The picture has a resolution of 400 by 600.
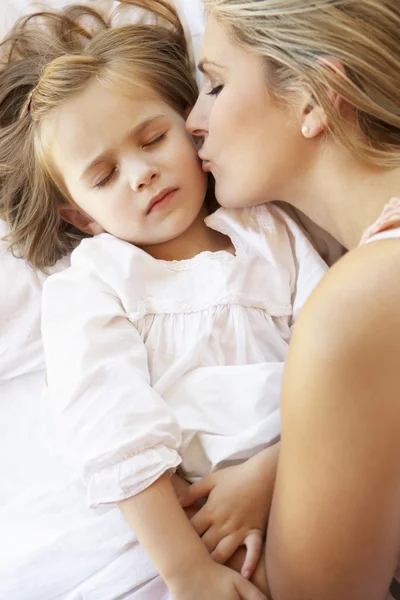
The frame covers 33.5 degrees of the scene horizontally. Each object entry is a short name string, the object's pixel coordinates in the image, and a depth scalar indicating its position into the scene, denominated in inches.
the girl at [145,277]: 39.6
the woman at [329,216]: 31.0
